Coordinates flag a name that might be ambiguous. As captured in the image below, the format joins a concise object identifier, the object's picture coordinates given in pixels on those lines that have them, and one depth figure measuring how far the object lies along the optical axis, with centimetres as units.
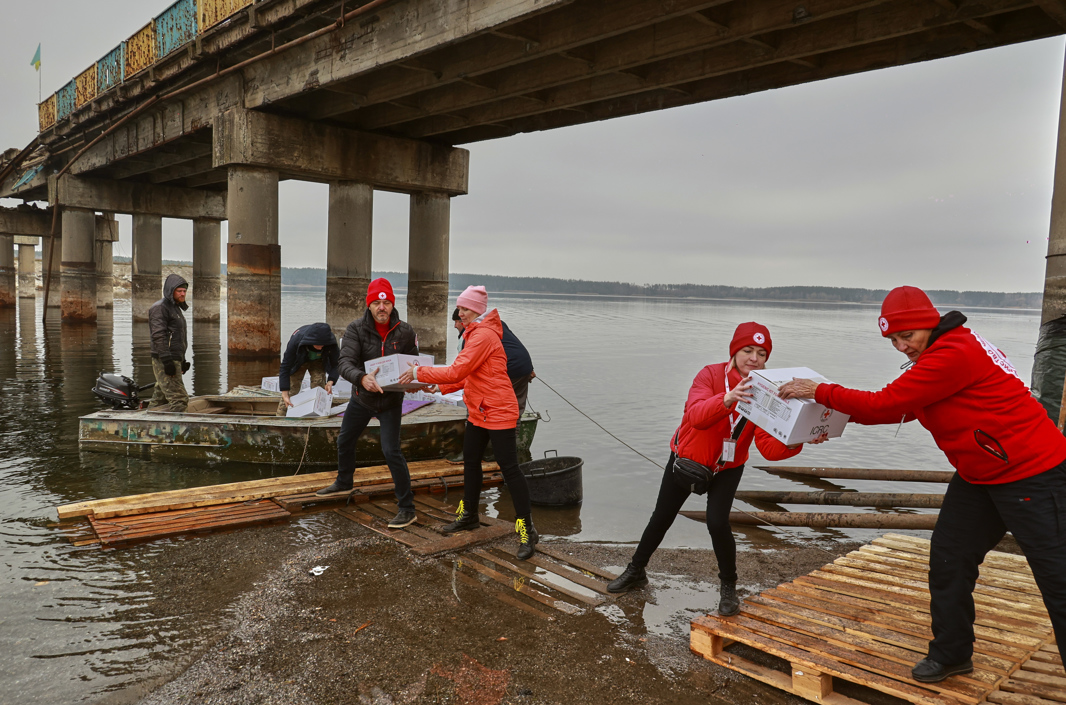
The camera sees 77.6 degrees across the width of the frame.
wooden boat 832
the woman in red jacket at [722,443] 392
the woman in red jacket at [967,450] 312
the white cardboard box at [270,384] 1048
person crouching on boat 771
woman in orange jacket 538
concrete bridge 1029
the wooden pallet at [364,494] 657
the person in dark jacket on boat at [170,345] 859
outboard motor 955
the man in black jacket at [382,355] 602
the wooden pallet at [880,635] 330
